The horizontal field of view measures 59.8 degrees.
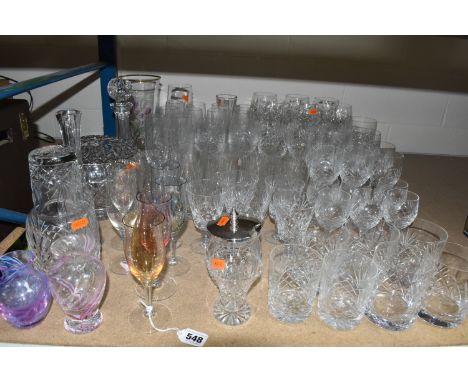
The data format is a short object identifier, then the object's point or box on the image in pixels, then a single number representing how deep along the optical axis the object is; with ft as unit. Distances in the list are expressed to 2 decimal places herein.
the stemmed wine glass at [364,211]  3.44
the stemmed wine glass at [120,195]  3.27
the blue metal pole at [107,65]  5.76
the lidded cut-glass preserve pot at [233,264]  2.64
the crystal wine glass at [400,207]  3.43
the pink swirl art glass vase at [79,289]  2.47
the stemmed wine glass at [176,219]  3.10
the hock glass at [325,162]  4.21
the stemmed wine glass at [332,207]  3.36
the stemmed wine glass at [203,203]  3.19
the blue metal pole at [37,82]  3.17
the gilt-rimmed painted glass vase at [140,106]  5.07
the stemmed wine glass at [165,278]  2.72
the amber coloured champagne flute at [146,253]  2.53
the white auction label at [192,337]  2.45
